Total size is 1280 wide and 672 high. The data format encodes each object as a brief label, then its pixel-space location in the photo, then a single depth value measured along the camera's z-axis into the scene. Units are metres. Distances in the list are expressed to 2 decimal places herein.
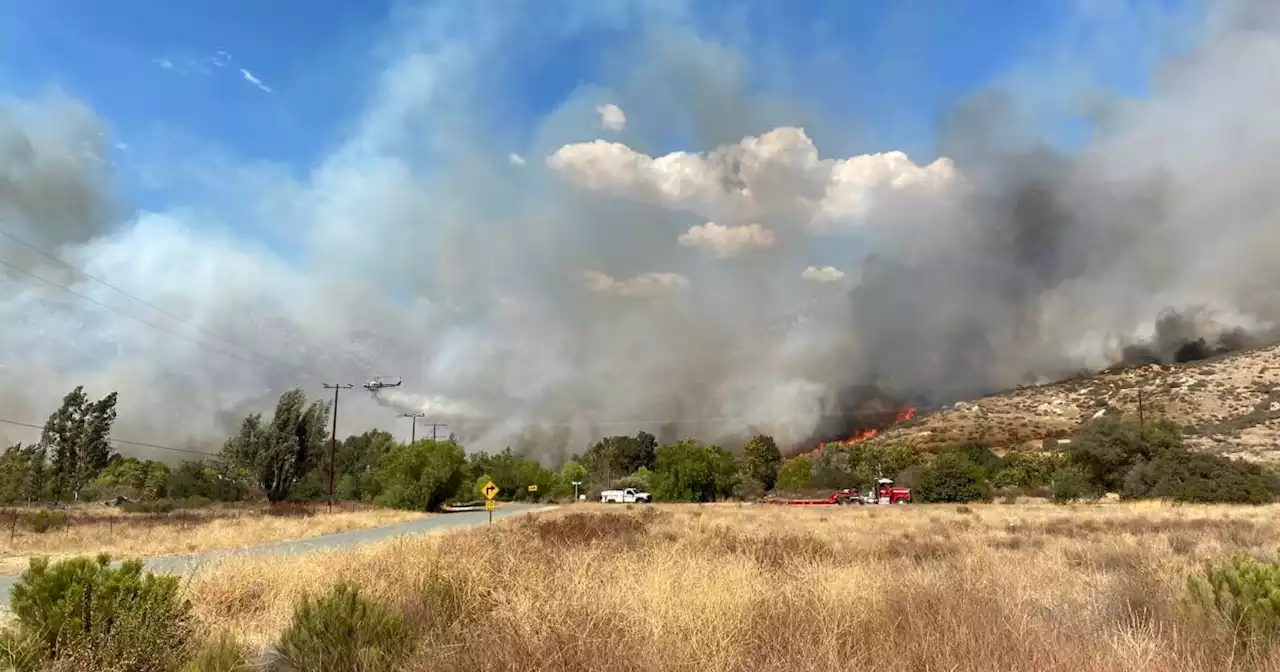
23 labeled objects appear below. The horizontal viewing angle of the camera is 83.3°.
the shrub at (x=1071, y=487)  62.00
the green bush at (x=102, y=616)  6.17
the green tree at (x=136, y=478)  93.31
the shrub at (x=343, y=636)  6.20
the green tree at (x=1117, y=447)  65.38
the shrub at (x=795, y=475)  125.19
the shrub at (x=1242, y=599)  6.62
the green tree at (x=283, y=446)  72.31
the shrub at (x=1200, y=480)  50.36
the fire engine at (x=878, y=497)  74.00
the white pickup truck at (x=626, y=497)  108.94
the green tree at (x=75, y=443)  75.75
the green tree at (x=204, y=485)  84.19
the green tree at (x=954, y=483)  70.38
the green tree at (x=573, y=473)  166.14
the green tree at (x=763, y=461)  146.00
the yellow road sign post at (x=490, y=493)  34.09
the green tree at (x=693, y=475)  102.44
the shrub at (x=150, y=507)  59.50
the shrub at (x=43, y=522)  36.84
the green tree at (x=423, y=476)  73.12
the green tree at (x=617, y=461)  189.45
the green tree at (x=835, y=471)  108.88
